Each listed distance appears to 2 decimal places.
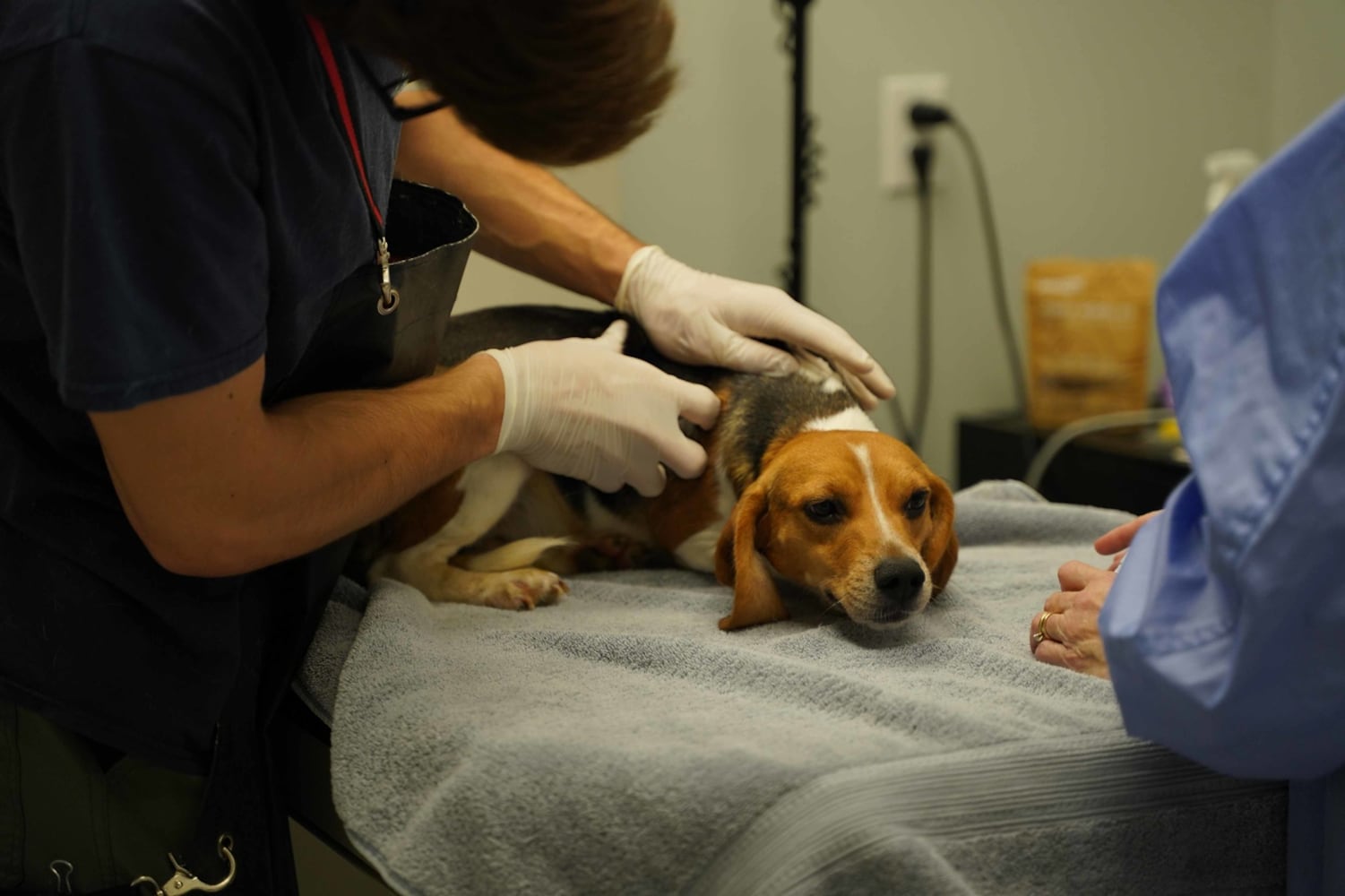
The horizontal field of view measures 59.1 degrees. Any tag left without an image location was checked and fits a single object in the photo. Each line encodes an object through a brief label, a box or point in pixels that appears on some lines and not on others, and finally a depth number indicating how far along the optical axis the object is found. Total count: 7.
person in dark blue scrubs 0.81
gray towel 0.80
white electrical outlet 2.71
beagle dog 1.28
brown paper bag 2.65
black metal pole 2.39
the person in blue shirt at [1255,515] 0.67
